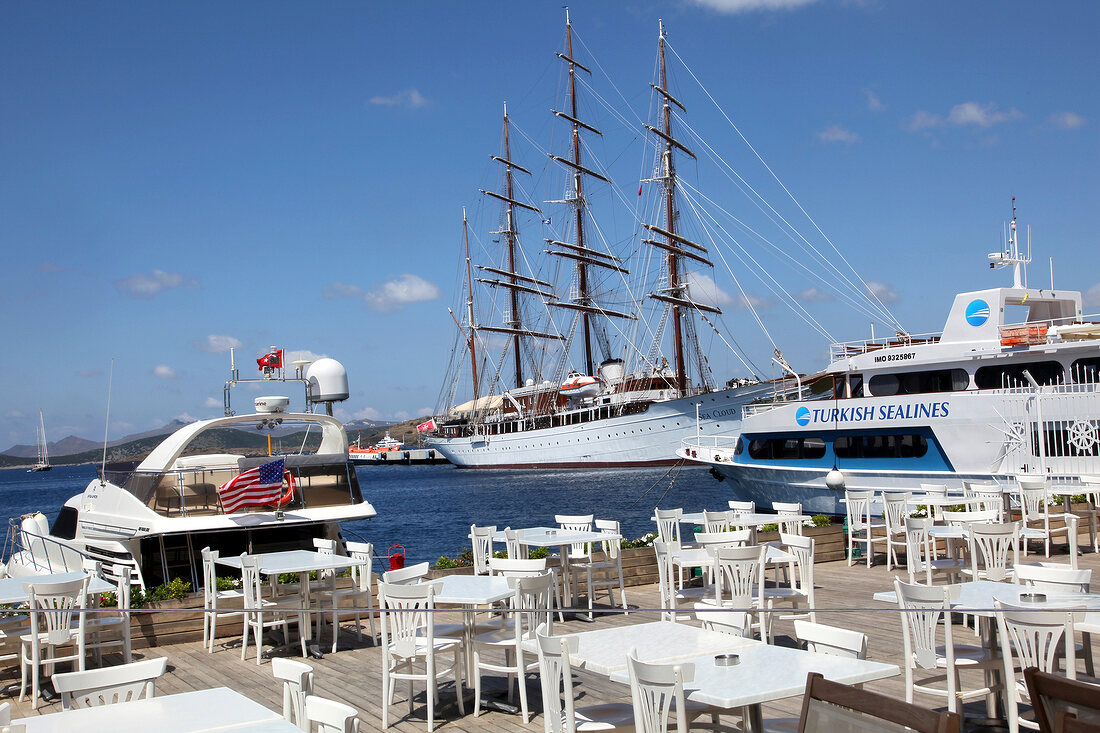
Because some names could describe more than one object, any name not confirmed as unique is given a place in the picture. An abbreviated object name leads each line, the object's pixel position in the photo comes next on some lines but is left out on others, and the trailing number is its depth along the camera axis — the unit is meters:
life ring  10.27
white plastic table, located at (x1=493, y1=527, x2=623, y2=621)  8.64
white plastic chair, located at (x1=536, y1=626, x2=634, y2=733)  3.86
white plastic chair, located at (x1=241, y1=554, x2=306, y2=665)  7.37
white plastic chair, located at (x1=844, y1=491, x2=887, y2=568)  11.48
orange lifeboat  65.19
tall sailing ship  57.41
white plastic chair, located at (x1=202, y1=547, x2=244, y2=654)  7.84
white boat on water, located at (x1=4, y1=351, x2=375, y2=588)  10.06
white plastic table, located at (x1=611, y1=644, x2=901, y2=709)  3.52
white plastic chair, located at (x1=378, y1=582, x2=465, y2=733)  5.57
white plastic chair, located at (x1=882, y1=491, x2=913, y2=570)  11.20
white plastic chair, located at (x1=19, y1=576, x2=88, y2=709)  6.35
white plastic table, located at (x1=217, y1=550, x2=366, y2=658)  7.41
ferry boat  17.19
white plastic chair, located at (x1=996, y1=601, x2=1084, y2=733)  4.20
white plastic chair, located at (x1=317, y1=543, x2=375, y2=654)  7.94
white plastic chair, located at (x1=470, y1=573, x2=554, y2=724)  5.50
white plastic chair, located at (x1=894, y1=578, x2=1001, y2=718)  4.69
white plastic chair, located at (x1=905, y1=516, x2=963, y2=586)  7.20
